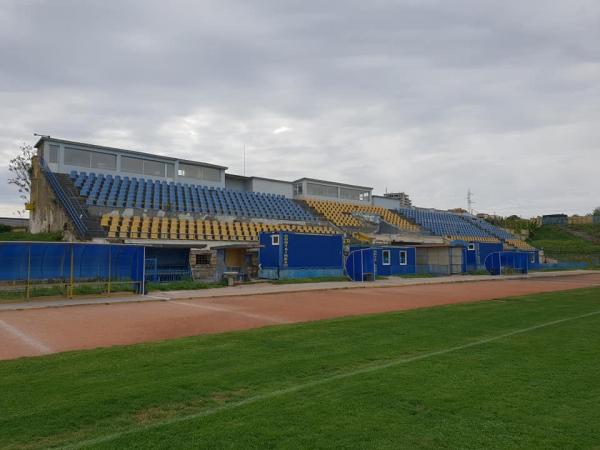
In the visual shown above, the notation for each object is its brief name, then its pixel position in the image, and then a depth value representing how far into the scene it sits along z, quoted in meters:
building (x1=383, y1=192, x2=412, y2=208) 99.57
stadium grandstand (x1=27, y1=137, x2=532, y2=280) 29.38
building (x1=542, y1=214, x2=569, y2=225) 81.50
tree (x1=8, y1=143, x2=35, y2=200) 44.66
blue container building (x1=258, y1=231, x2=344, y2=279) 28.81
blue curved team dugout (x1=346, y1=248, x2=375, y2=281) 29.80
